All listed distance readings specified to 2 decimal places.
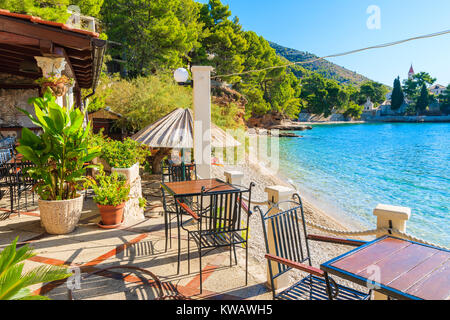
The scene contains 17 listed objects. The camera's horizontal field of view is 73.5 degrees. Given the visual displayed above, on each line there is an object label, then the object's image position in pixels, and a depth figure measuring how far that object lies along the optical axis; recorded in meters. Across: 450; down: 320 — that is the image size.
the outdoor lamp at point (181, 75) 5.44
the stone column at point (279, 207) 2.97
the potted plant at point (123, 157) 4.87
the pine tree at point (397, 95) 82.65
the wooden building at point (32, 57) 4.20
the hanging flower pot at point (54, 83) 4.67
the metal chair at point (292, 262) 2.14
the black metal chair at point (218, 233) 2.88
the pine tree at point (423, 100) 81.12
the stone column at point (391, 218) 2.32
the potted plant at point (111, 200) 4.19
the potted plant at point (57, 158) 3.57
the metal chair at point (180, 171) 4.79
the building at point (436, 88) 100.81
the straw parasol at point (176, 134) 5.02
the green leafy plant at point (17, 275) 1.40
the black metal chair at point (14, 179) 4.66
